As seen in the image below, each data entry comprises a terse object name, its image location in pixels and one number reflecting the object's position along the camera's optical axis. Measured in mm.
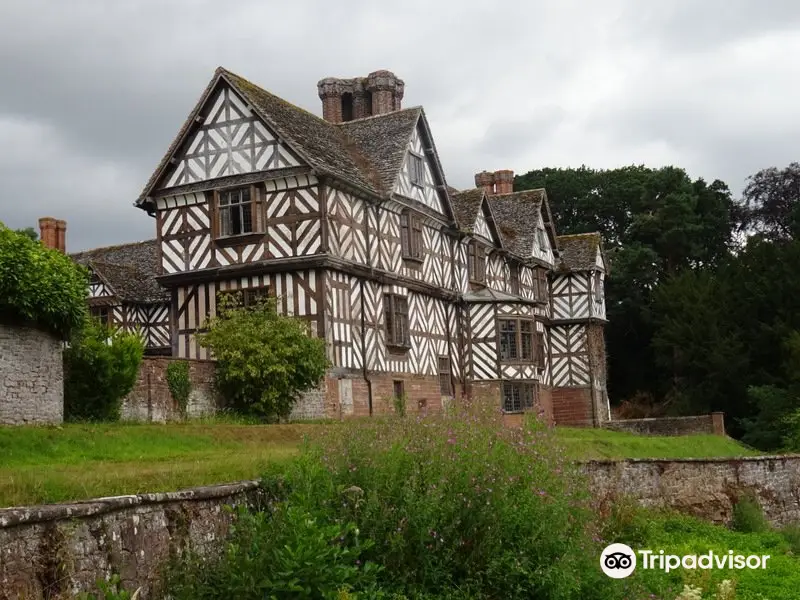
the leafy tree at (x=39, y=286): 17906
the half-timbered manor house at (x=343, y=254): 26234
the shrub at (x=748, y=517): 19391
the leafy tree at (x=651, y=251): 53531
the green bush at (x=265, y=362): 23875
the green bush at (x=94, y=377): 20219
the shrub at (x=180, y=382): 22656
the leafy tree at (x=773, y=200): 52750
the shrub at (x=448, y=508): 9742
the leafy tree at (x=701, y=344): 40969
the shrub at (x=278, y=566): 8273
